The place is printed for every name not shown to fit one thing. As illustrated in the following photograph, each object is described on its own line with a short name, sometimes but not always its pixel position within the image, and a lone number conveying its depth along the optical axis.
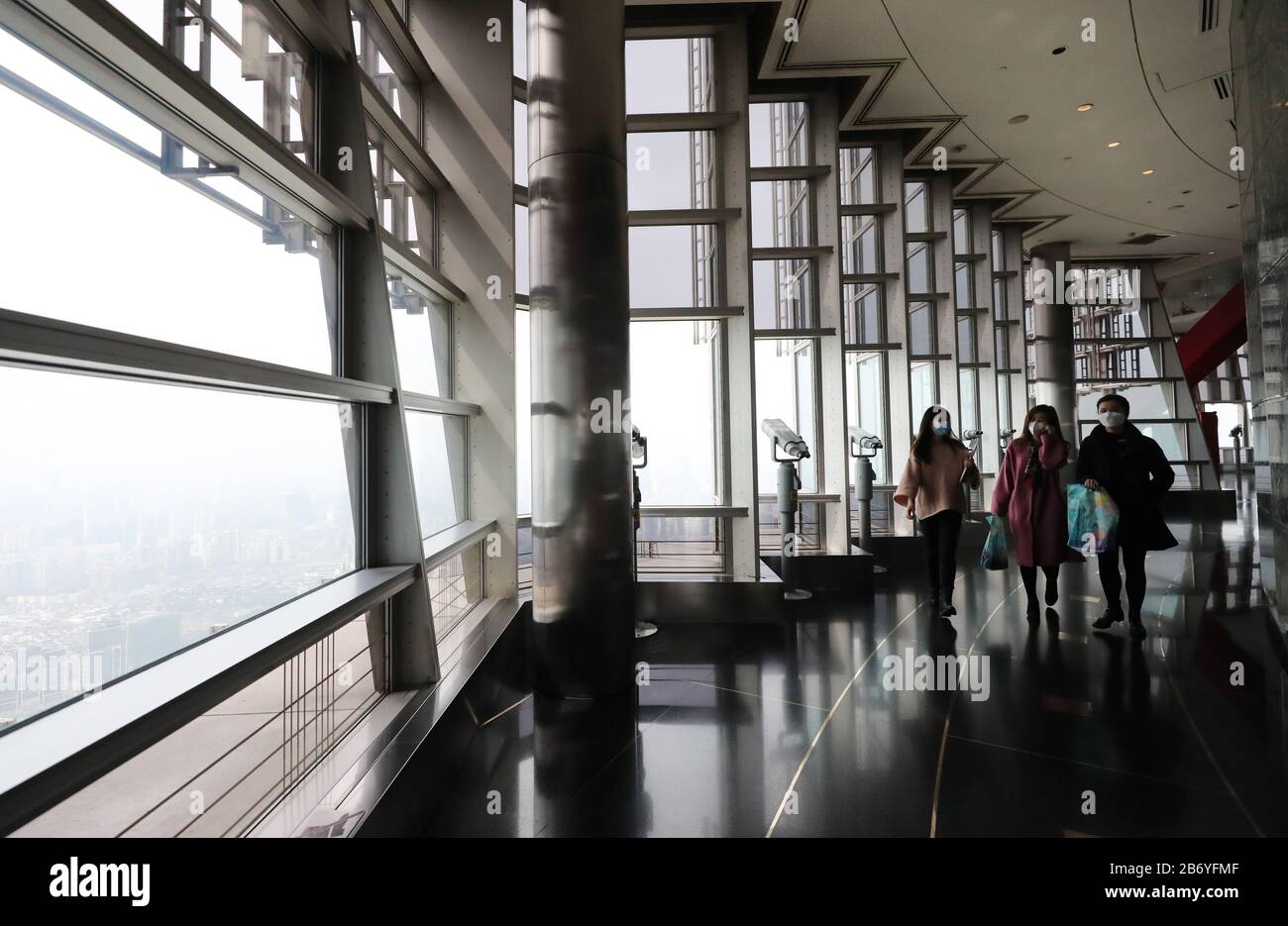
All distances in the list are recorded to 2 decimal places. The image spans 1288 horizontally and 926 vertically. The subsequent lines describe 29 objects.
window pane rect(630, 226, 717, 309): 5.50
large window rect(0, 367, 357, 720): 1.24
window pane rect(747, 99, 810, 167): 6.87
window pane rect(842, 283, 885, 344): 7.81
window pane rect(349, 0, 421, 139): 3.41
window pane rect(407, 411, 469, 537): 3.61
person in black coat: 3.98
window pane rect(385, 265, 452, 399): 3.58
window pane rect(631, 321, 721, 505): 5.44
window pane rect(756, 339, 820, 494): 6.50
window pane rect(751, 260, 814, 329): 6.49
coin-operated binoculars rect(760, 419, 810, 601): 5.39
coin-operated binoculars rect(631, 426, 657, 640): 4.29
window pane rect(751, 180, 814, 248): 6.64
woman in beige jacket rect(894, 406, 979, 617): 4.75
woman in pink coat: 4.34
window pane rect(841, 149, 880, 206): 8.10
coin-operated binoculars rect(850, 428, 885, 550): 6.31
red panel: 13.23
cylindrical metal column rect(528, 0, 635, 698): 3.30
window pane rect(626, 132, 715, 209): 5.58
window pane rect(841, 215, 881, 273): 7.87
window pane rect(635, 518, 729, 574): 5.40
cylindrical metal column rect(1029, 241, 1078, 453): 11.68
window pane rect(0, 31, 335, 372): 1.28
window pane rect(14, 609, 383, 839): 1.44
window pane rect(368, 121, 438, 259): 3.43
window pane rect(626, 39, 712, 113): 5.56
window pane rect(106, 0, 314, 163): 1.85
